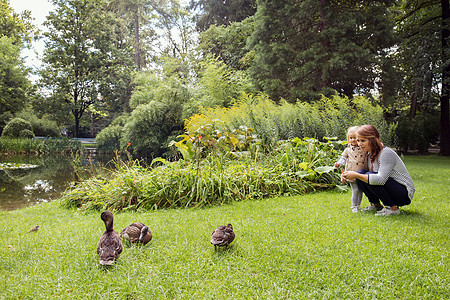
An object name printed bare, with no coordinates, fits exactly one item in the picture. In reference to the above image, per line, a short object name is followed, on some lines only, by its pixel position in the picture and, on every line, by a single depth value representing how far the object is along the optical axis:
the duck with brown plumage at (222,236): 1.79
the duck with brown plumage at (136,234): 1.95
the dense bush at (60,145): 15.06
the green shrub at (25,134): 13.97
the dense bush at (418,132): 11.09
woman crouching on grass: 2.42
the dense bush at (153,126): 11.28
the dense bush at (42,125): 18.15
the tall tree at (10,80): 16.62
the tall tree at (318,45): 8.13
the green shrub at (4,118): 16.28
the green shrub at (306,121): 5.42
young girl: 2.75
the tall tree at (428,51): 9.12
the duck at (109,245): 1.61
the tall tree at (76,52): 18.94
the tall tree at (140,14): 19.53
